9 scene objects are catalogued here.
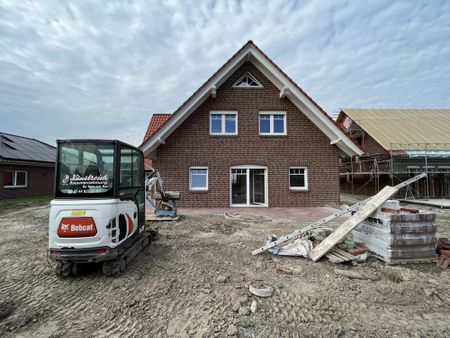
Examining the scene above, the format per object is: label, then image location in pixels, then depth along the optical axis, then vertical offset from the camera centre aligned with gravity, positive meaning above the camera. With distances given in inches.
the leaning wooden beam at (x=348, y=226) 183.3 -37.2
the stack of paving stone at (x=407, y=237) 174.2 -43.2
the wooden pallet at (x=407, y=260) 174.4 -61.1
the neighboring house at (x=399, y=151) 587.8 +82.9
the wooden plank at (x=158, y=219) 322.0 -53.5
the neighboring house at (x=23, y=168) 612.2 +37.9
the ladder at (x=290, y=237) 192.6 -47.4
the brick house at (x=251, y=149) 441.7 +64.7
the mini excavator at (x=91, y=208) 142.5 -17.4
